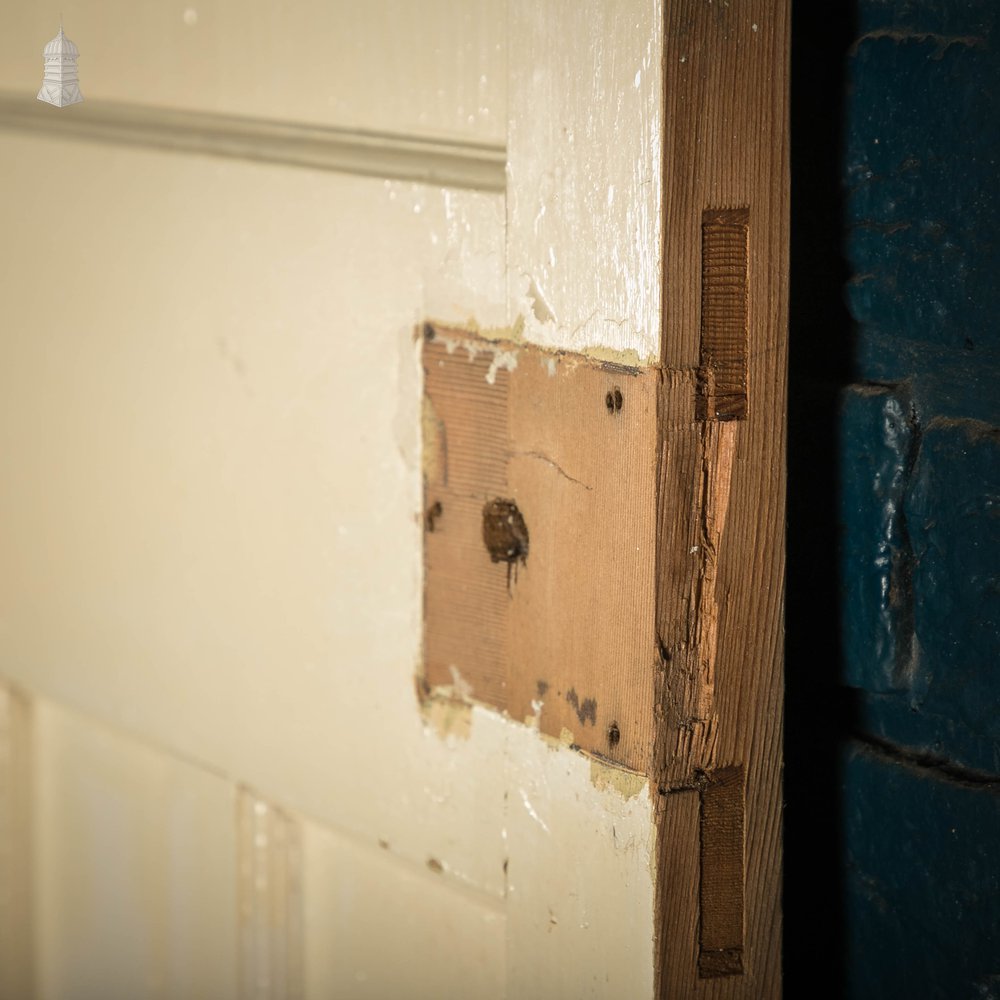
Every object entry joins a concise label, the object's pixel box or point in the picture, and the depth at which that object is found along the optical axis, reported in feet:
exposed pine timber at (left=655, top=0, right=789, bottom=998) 3.20
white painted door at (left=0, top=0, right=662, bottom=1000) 3.32
